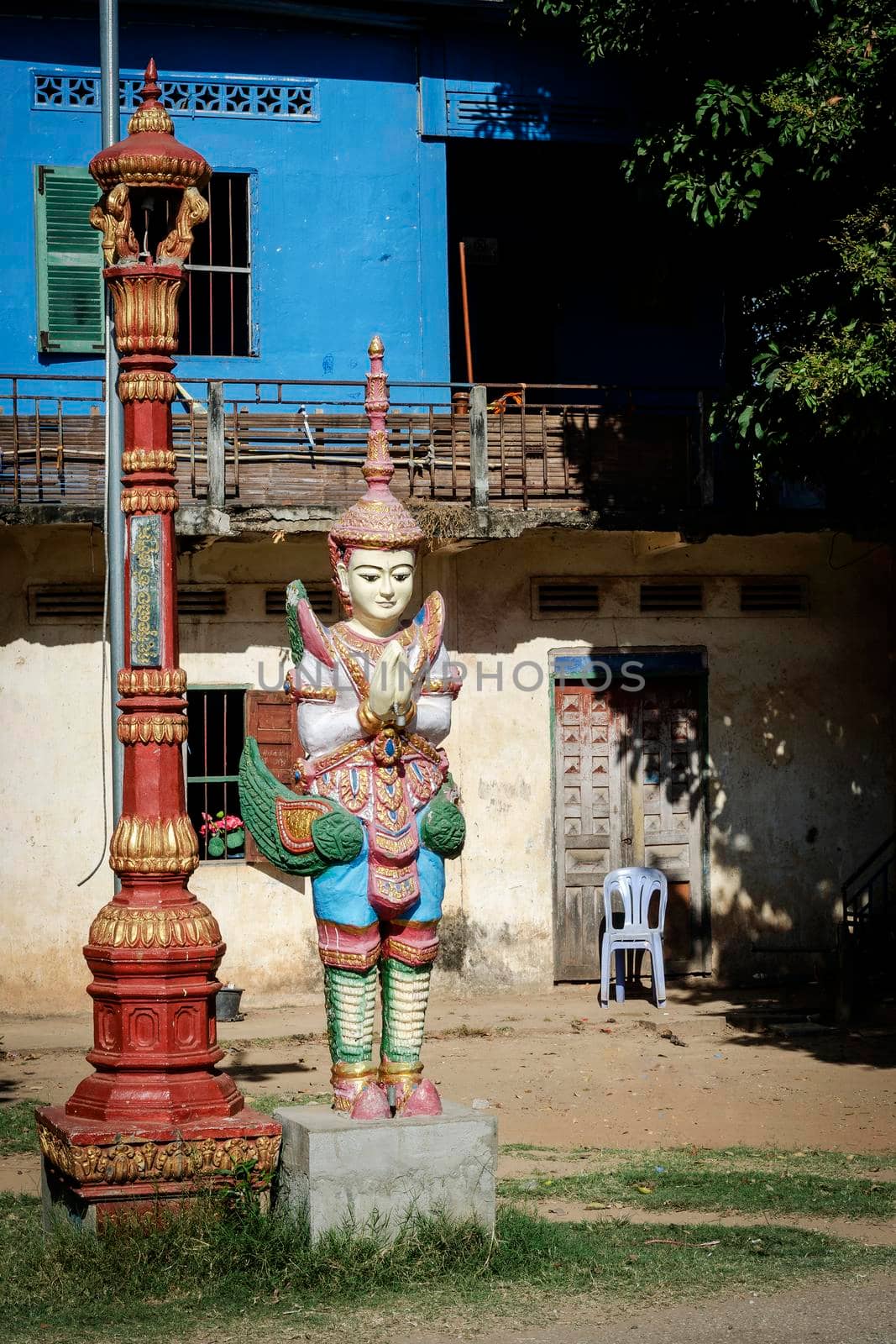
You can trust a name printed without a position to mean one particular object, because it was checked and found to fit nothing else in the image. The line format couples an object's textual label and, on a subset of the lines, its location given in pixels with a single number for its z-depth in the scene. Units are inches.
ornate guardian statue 273.0
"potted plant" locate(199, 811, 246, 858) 570.3
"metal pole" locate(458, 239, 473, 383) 587.7
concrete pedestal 258.8
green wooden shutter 562.3
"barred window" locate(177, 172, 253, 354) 581.0
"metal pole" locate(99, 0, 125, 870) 443.8
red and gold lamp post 262.7
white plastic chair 559.8
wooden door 594.5
